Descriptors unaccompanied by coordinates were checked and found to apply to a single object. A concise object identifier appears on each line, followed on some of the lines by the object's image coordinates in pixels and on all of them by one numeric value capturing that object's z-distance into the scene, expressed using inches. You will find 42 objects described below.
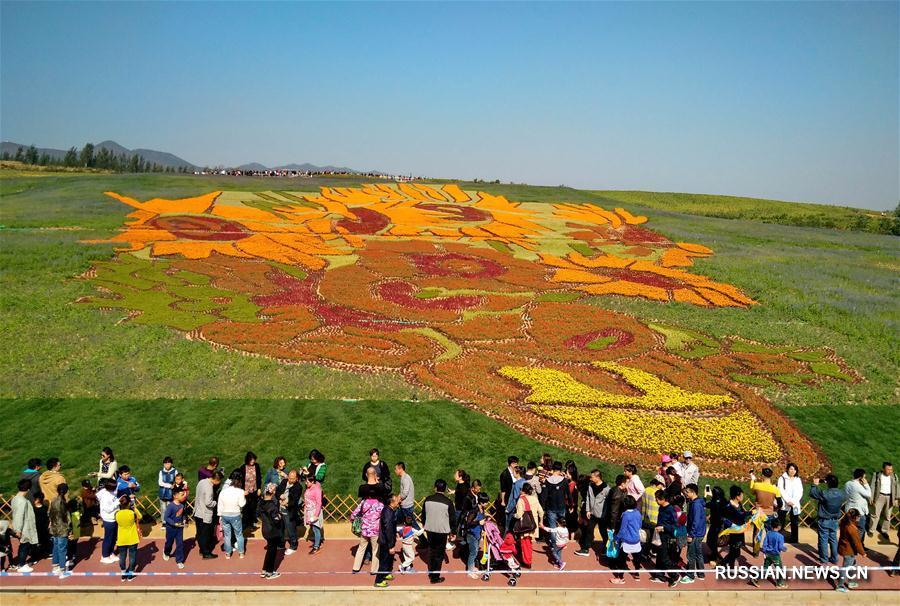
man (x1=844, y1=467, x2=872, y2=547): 502.3
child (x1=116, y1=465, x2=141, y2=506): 504.7
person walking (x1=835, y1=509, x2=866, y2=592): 464.8
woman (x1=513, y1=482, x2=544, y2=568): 471.2
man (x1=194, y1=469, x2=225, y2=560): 476.1
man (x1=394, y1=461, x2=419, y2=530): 495.2
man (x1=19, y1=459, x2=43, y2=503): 469.8
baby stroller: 458.6
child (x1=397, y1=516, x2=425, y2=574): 466.0
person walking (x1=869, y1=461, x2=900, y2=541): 532.4
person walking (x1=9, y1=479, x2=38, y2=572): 449.1
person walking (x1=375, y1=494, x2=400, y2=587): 448.5
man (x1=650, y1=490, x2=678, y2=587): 452.8
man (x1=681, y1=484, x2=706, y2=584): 451.2
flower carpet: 778.4
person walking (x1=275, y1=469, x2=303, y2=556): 491.5
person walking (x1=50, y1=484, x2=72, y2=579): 447.5
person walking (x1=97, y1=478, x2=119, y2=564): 457.1
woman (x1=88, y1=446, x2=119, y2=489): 533.2
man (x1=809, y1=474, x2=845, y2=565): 474.3
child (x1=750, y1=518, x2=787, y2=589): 457.7
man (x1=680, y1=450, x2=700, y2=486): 535.2
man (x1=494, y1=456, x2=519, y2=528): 513.7
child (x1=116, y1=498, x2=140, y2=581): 443.2
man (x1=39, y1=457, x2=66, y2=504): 480.1
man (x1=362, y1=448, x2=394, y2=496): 498.7
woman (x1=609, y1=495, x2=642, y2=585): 456.8
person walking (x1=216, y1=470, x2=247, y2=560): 473.7
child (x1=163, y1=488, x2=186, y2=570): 458.6
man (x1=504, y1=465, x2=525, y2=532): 494.0
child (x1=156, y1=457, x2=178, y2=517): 522.0
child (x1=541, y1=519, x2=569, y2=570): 477.1
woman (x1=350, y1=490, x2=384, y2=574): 451.2
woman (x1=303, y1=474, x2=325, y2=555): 489.1
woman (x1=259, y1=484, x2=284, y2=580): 457.1
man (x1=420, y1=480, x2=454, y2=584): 445.4
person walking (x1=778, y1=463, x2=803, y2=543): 517.0
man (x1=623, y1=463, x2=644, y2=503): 502.0
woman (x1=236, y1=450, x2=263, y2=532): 529.7
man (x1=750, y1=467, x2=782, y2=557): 505.0
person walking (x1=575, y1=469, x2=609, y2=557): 491.2
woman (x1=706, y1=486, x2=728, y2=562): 491.2
